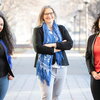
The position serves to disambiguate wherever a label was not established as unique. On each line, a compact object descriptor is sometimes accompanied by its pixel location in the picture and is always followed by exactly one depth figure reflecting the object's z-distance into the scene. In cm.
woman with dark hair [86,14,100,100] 572
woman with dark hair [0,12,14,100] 590
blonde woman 638
